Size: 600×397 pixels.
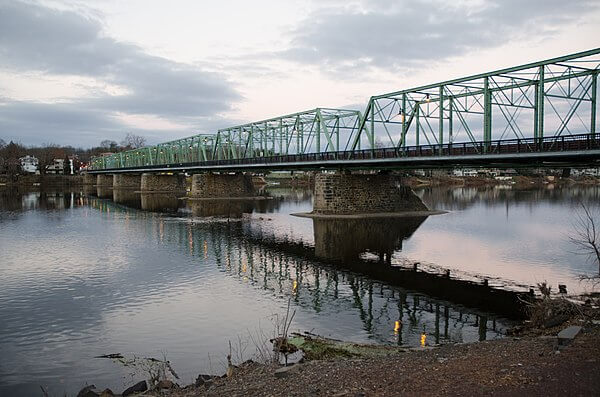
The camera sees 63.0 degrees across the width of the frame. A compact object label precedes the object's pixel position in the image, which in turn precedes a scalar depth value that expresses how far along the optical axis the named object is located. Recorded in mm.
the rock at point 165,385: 11977
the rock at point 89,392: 11227
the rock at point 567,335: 12221
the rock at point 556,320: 15535
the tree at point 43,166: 196750
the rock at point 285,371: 11594
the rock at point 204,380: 11841
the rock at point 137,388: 11867
